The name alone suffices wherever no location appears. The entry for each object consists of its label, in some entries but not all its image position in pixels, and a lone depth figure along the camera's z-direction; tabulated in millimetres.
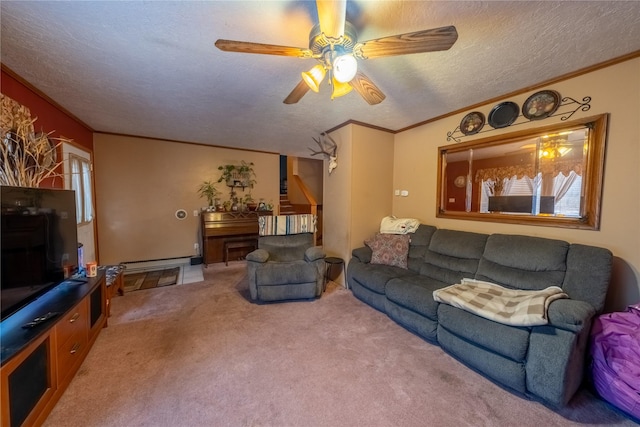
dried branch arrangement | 1604
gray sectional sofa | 1437
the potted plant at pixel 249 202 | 4844
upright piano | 4355
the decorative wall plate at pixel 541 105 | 2143
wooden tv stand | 1128
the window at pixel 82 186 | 3139
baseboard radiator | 4113
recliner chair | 2828
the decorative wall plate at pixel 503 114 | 2404
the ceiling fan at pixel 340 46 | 1188
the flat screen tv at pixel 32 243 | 1341
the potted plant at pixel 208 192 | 4633
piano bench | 4508
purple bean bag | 1360
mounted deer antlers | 3549
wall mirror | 1981
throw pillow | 2957
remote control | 1331
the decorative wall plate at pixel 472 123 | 2689
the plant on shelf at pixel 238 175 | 4805
